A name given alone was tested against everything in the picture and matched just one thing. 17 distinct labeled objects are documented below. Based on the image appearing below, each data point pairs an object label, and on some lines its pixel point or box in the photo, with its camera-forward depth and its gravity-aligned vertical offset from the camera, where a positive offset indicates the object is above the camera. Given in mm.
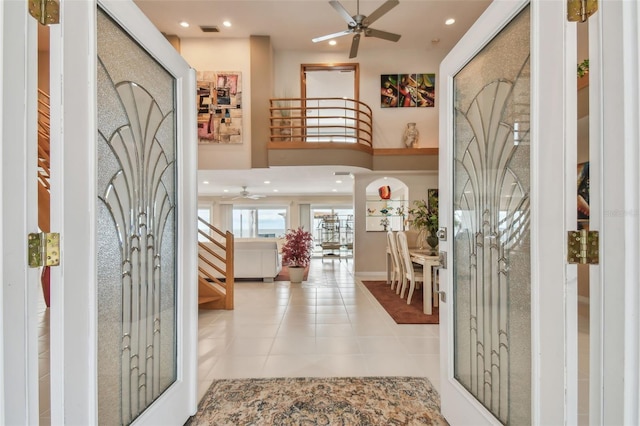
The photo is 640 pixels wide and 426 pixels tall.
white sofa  5430 -874
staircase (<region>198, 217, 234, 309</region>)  3764 -1016
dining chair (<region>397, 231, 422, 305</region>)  3859 -758
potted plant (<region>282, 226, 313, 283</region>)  5457 -755
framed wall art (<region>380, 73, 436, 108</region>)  6445 +2682
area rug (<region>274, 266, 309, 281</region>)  5787 -1298
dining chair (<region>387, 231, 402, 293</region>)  4598 -720
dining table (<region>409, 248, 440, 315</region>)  3464 -779
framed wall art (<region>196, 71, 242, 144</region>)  5754 +2039
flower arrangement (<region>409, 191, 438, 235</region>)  3655 -115
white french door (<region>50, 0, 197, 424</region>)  921 -28
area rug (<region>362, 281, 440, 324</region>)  3316 -1219
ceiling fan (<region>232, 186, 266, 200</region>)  9199 +599
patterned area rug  1668 -1165
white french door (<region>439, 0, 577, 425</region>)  978 -13
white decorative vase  6281 +1637
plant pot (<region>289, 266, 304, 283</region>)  5422 -1124
